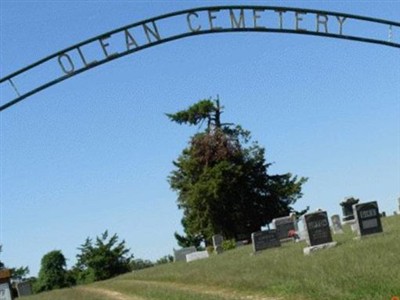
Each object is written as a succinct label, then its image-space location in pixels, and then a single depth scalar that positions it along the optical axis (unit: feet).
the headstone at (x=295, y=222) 144.22
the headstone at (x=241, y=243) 167.20
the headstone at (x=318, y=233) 79.66
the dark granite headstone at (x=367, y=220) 82.99
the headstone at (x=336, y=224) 119.85
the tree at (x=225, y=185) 187.32
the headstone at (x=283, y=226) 143.74
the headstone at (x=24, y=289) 164.76
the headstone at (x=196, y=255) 150.80
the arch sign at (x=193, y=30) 40.24
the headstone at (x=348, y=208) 142.34
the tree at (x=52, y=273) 196.34
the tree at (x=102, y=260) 181.37
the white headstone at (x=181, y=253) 175.63
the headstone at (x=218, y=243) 157.72
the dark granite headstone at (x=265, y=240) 109.70
